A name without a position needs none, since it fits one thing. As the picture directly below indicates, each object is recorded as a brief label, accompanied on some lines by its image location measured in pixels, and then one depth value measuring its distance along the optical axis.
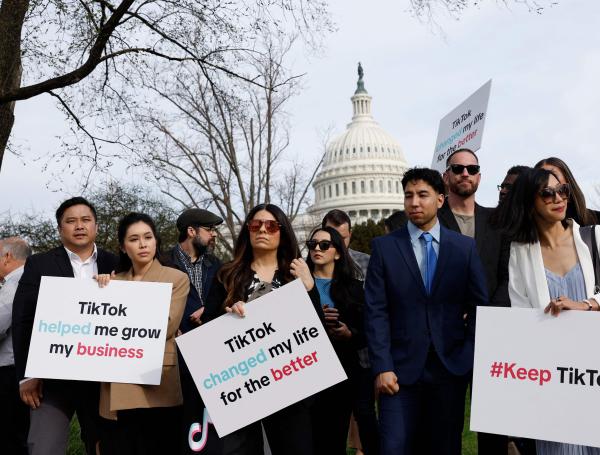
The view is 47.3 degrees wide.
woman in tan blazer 3.96
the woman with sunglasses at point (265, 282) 3.59
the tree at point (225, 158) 23.50
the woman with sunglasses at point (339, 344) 4.85
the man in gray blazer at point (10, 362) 5.03
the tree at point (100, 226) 20.25
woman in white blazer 3.32
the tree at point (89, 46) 7.07
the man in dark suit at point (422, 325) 3.67
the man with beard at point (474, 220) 4.25
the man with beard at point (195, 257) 5.18
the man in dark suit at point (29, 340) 4.10
